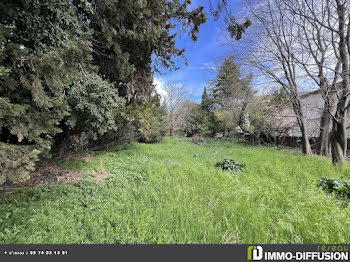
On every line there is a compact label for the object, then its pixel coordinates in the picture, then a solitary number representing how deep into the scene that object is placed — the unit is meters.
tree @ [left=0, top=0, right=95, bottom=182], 1.53
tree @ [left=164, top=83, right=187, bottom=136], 15.95
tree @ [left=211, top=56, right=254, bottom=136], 7.53
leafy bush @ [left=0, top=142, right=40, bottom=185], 1.42
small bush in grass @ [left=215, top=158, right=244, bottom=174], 3.49
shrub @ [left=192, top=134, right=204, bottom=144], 11.30
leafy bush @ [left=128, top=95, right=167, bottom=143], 4.22
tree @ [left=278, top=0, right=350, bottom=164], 3.55
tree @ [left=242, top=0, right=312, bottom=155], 4.63
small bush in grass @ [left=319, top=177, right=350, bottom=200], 2.09
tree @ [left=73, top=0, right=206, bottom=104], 3.43
